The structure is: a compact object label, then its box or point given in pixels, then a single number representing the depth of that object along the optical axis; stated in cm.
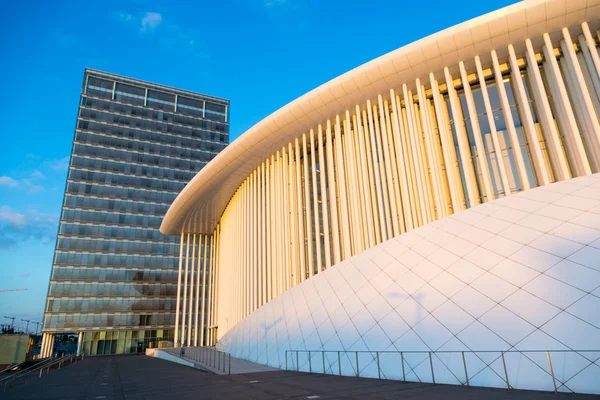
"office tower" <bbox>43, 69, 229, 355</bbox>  5931
